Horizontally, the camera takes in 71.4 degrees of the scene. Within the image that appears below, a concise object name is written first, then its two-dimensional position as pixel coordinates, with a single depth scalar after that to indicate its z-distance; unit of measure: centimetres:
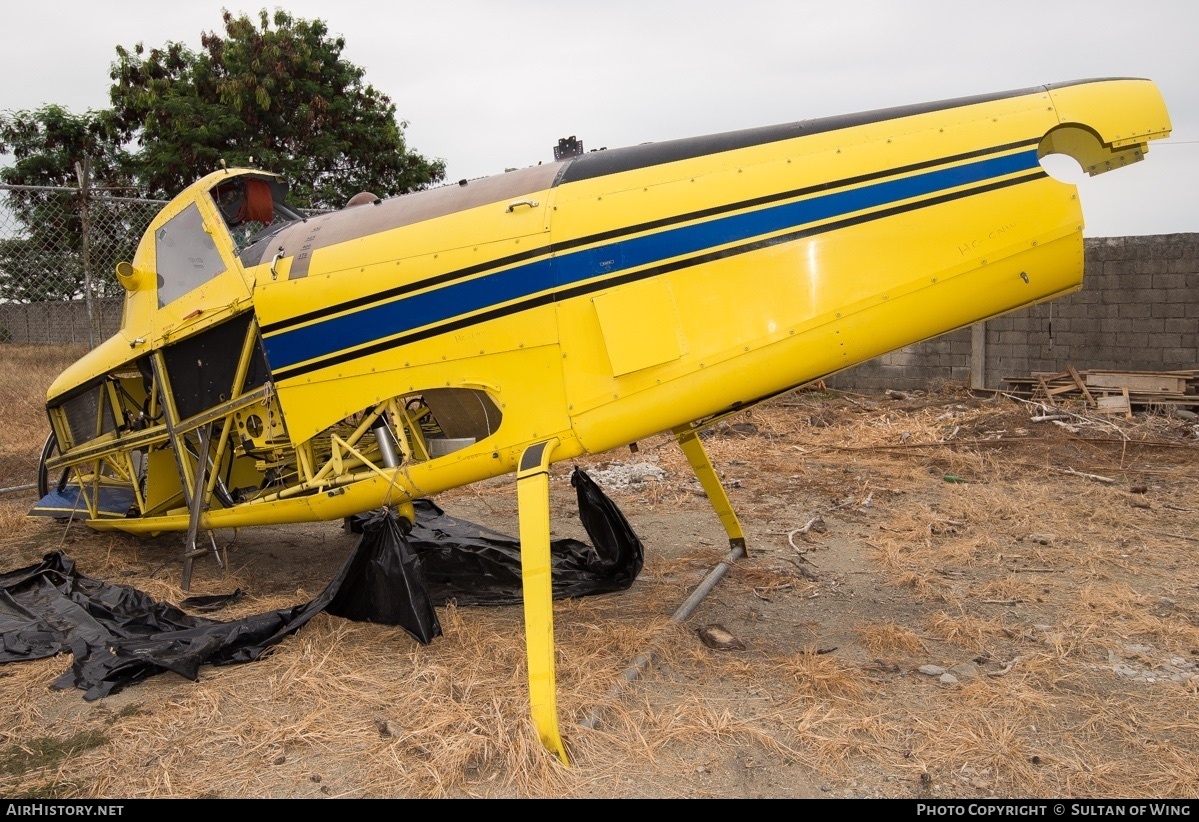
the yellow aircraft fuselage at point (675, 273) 386
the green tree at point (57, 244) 1013
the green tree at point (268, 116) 1634
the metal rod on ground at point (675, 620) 379
